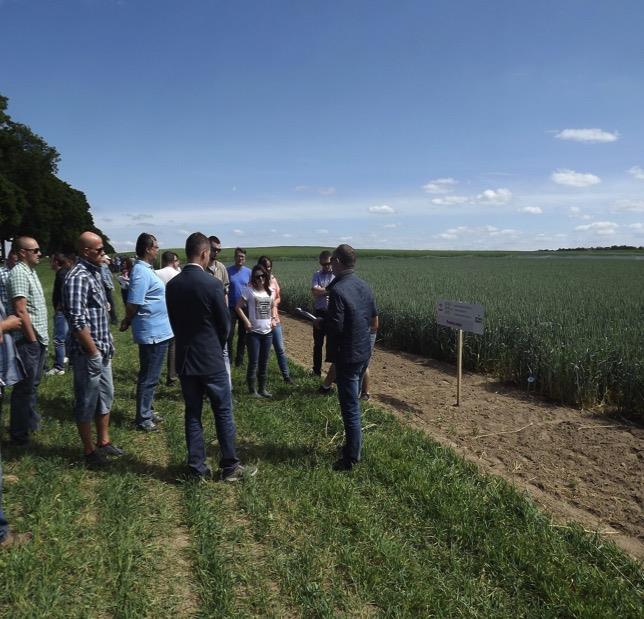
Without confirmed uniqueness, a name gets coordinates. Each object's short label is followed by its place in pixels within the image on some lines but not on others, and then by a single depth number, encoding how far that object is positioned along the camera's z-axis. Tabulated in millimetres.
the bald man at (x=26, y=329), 4395
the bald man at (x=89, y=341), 3809
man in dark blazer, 3631
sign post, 5980
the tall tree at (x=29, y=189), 36781
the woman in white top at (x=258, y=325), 6027
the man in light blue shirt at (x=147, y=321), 4824
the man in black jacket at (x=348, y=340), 3996
